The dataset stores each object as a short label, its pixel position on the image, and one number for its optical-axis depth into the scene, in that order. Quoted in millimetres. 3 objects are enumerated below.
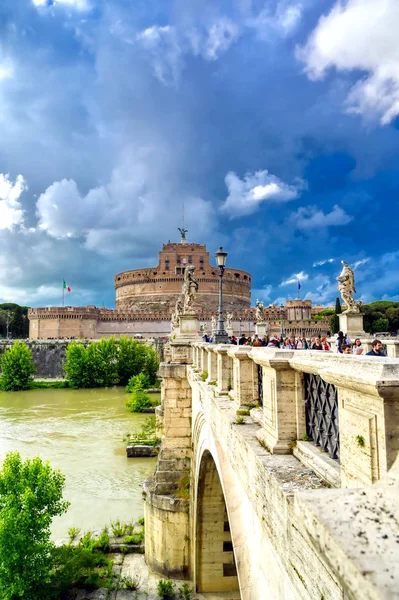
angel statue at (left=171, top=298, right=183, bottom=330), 28212
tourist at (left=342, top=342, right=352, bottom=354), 8814
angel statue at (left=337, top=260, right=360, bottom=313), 15555
